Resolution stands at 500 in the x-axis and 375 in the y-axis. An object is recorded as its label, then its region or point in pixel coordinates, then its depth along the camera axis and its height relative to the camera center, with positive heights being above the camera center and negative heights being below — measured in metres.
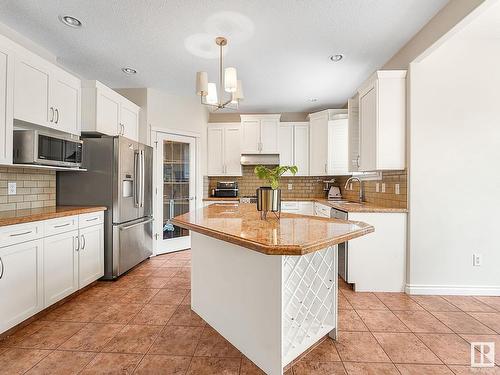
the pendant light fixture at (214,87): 2.43 +0.94
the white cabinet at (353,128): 3.86 +0.85
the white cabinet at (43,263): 1.96 -0.70
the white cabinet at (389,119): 2.89 +0.74
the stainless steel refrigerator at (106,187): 3.19 -0.03
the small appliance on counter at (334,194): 4.99 -0.15
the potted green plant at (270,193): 2.02 -0.06
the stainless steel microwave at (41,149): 2.29 +0.32
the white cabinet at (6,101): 2.08 +0.66
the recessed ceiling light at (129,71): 3.54 +1.54
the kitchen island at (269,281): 1.45 -0.62
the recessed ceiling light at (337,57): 3.13 +1.55
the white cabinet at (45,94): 2.26 +0.86
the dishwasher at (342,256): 2.97 -0.81
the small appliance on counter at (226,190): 5.18 -0.09
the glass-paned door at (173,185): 4.40 +0.00
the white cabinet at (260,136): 5.15 +0.96
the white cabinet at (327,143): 4.64 +0.77
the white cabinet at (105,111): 3.15 +0.94
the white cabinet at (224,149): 5.20 +0.71
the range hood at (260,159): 5.17 +0.52
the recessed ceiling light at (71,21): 2.43 +1.53
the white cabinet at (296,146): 5.14 +0.77
